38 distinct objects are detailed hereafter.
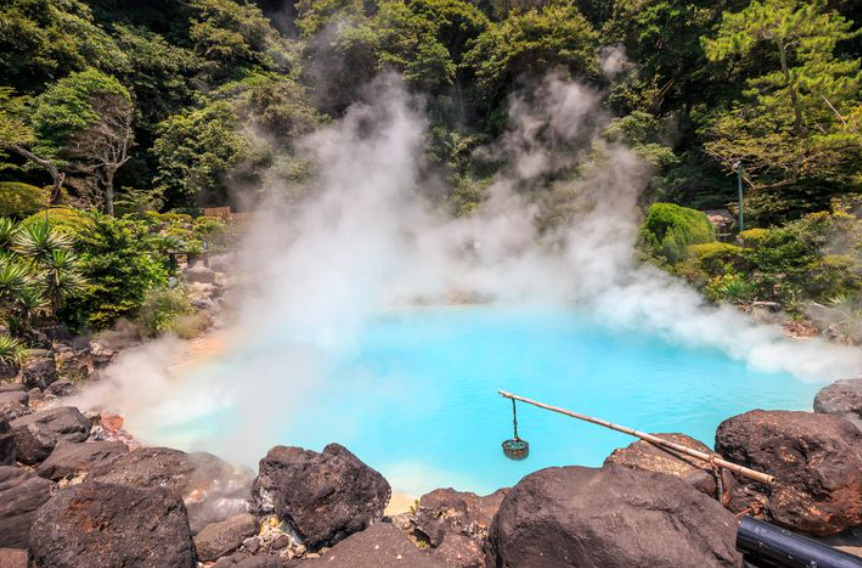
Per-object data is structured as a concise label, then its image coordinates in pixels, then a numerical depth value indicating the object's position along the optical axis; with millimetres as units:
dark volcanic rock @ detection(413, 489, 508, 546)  3453
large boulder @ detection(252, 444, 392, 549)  3443
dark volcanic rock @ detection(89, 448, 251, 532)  3877
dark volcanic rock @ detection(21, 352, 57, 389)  6707
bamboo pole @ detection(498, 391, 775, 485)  3182
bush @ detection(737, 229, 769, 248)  10164
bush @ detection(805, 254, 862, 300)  8492
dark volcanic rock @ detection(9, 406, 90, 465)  4660
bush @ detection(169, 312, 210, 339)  10062
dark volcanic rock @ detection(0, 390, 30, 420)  5363
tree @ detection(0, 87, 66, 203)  13922
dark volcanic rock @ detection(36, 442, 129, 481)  4211
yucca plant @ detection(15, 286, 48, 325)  7508
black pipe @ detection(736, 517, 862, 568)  2264
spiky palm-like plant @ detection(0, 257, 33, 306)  7285
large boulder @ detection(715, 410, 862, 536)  3125
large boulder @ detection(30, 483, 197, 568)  2576
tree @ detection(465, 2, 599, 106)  17875
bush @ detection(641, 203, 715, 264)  11430
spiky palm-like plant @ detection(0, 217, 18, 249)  8336
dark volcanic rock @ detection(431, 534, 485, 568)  3094
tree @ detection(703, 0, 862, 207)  10836
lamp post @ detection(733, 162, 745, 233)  11869
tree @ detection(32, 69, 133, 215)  15555
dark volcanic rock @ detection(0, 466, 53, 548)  3248
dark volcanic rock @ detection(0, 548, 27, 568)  2867
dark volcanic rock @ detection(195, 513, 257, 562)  3379
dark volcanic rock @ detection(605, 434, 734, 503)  3344
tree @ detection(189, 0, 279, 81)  23109
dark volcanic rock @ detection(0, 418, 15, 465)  4168
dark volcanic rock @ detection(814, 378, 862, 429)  4754
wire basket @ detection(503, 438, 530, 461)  5406
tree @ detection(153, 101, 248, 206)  19531
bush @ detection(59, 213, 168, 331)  8383
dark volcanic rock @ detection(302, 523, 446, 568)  2775
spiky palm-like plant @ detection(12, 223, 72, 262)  7902
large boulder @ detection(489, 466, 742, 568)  2383
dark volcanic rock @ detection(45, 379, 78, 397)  6703
